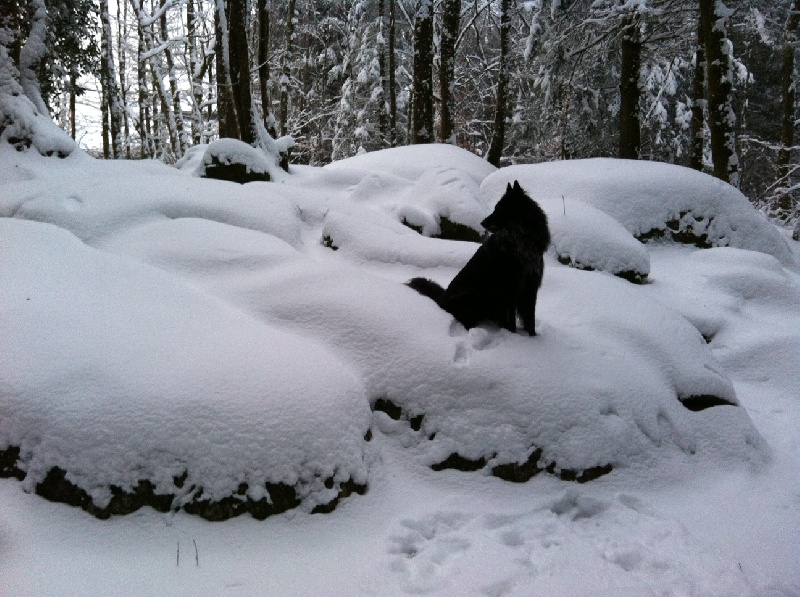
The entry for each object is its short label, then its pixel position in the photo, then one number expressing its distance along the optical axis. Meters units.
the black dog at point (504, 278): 3.72
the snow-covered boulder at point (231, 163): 7.78
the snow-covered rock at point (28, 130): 7.45
